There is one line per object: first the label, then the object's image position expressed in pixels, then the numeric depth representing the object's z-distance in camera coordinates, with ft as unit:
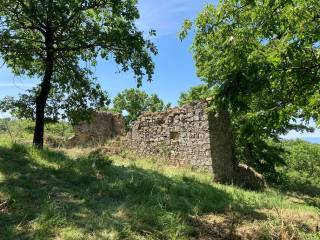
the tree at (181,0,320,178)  14.68
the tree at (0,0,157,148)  23.44
